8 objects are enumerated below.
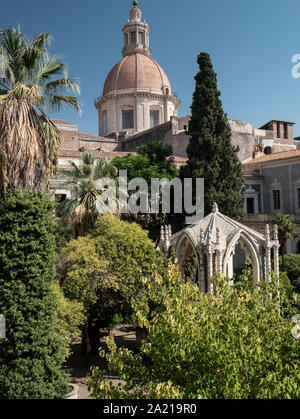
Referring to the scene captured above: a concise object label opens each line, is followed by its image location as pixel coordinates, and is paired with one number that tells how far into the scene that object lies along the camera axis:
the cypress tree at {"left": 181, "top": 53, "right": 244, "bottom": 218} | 26.11
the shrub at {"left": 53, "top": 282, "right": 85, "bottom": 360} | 12.35
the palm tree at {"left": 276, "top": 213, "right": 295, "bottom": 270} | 27.38
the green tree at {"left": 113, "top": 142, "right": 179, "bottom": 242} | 25.77
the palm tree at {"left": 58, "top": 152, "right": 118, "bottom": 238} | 18.25
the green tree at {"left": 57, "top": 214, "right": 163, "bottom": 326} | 14.12
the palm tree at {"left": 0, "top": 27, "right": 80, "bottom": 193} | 10.57
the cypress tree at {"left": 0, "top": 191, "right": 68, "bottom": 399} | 10.20
